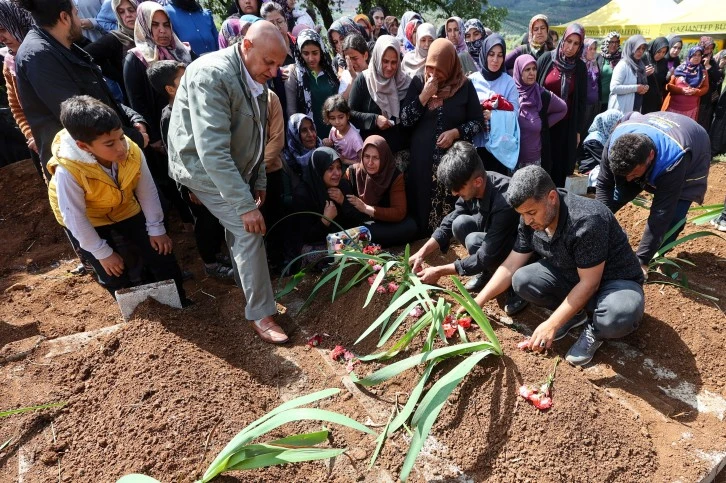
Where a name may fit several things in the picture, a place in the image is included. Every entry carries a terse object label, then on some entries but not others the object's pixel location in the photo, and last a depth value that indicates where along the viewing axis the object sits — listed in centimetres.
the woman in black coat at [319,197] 322
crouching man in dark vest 244
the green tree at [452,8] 1118
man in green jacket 199
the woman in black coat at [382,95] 319
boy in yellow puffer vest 206
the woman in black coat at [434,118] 311
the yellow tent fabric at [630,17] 939
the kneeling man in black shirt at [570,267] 199
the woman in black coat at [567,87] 426
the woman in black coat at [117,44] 341
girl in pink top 332
